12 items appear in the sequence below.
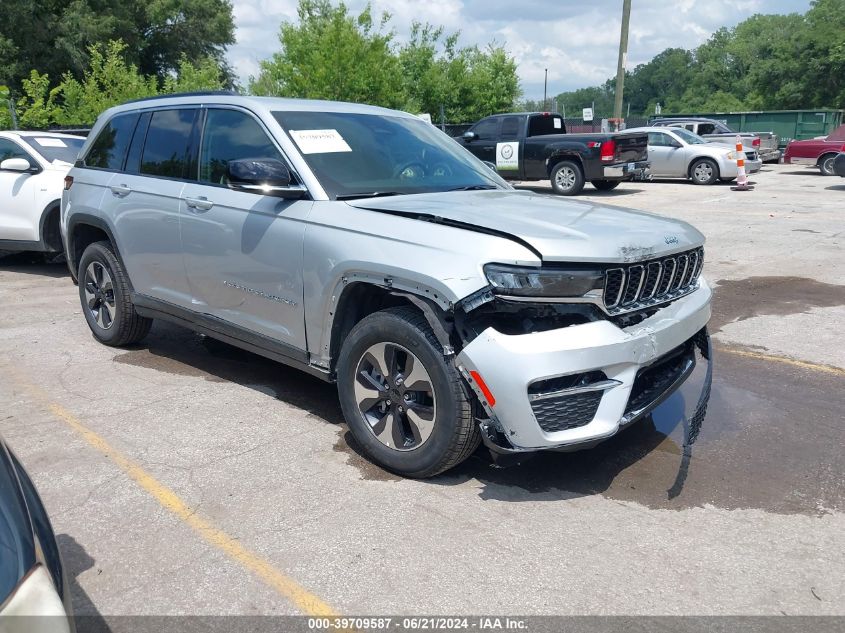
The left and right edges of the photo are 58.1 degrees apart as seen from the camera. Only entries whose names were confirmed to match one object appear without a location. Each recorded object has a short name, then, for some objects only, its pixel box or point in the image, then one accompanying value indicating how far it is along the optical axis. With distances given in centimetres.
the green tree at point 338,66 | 2219
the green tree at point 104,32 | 3167
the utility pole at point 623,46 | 2364
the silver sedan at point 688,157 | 2044
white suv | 907
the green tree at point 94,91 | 1791
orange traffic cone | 1928
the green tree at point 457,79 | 3569
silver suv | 330
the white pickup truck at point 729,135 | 2461
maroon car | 2239
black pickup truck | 1741
